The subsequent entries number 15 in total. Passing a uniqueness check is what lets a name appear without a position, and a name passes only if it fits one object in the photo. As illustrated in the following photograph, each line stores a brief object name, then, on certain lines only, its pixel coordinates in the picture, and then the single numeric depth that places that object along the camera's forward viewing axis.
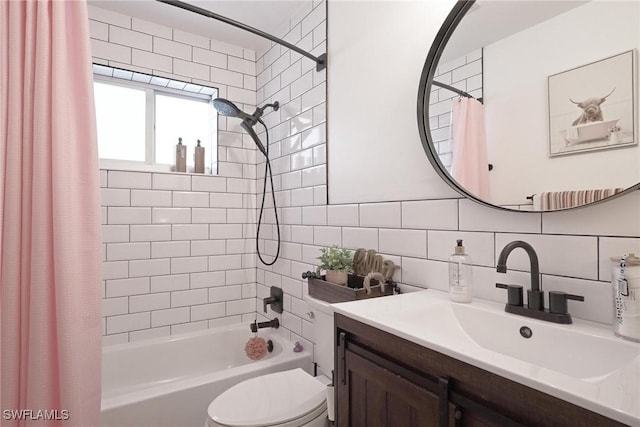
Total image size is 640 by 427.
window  2.29
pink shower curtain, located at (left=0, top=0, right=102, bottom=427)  1.12
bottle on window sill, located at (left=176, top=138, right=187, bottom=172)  2.42
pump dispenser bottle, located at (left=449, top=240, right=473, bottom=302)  1.07
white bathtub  1.50
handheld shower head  2.07
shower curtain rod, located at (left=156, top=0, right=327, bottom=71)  1.55
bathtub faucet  2.19
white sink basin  0.52
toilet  1.20
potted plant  1.45
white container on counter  0.73
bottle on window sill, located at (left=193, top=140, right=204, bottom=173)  2.46
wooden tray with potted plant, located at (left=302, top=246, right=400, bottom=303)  1.34
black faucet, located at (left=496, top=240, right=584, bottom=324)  0.86
